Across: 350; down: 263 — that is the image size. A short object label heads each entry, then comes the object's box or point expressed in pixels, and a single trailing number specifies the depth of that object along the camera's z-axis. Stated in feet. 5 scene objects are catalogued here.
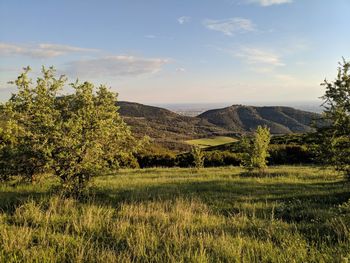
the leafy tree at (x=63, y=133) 32.86
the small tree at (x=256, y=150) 85.35
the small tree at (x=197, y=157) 104.09
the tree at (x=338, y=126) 40.70
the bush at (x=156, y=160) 161.61
